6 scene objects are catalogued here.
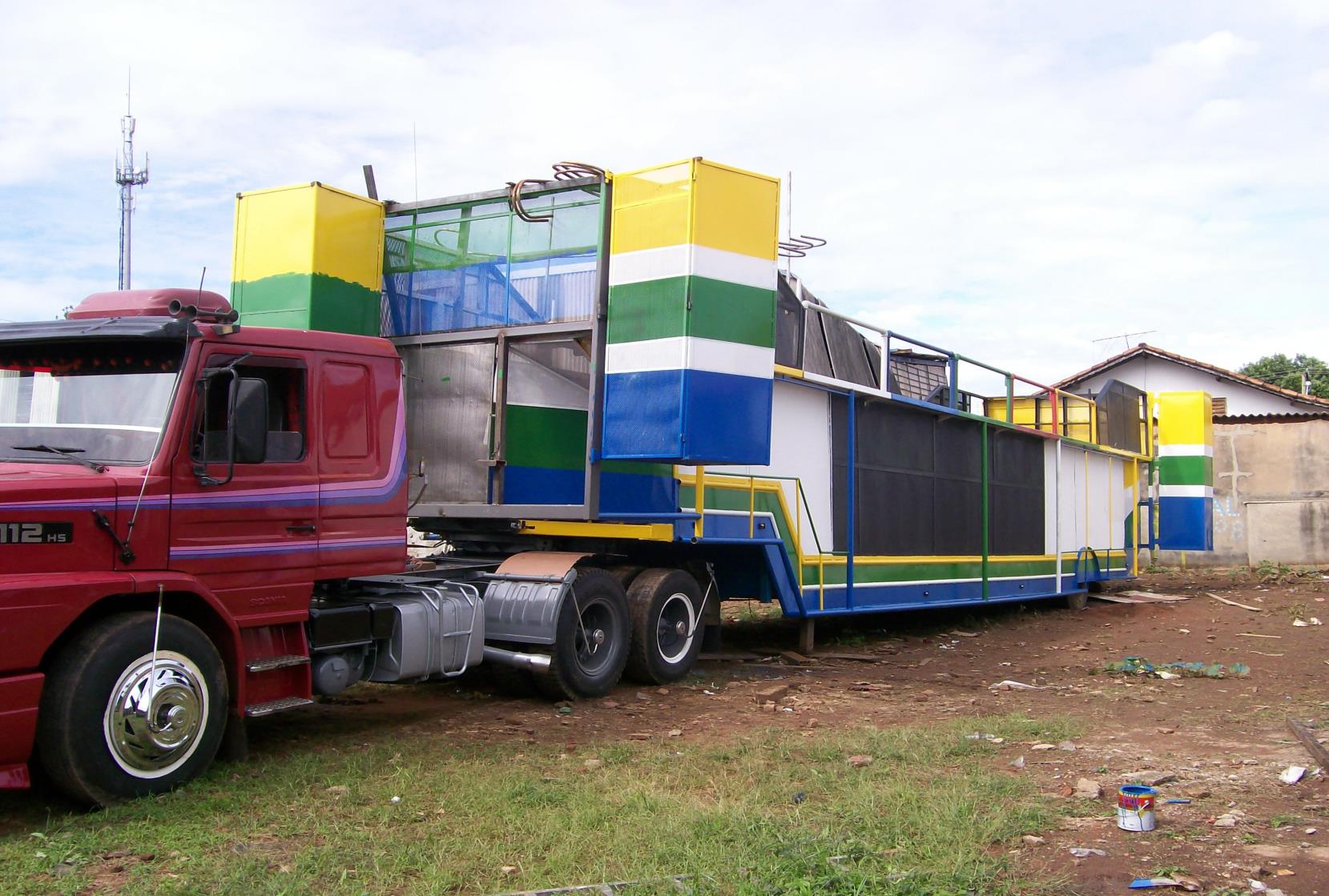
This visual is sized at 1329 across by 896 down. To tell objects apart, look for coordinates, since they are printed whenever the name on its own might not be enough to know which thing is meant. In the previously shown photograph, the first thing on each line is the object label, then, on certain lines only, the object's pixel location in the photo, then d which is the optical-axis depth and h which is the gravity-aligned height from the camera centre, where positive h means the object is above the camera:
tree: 52.09 +8.88
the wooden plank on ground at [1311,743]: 6.16 -1.09
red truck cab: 5.27 +0.05
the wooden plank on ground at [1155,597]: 17.81 -0.78
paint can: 4.88 -1.13
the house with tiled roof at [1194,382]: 31.47 +4.91
